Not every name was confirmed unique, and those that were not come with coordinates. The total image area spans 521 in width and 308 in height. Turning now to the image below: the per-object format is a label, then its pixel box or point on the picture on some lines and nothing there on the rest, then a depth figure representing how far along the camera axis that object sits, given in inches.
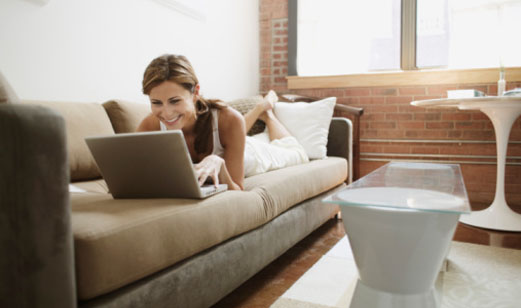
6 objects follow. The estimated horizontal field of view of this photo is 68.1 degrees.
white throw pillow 104.9
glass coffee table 33.1
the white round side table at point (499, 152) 90.8
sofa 26.7
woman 52.1
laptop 40.2
